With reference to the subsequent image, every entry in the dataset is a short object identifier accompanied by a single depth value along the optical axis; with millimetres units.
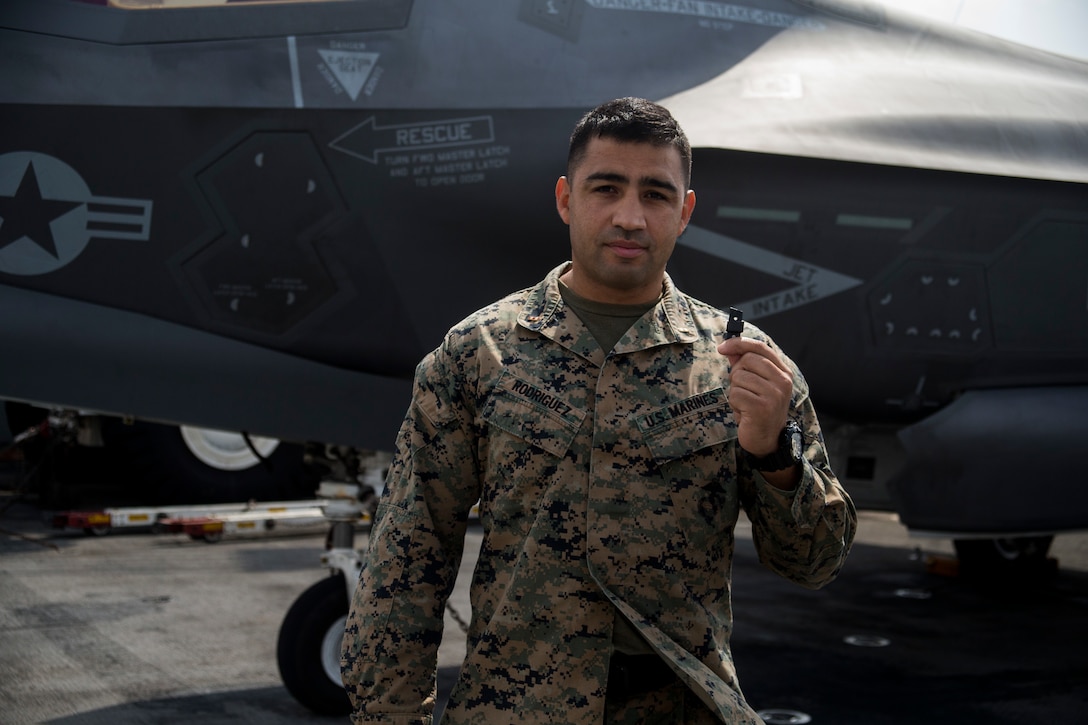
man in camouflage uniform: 1989
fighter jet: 4477
